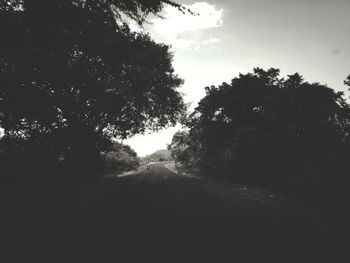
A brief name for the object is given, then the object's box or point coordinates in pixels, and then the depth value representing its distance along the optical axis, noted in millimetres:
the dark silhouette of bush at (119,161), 50400
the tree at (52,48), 7074
